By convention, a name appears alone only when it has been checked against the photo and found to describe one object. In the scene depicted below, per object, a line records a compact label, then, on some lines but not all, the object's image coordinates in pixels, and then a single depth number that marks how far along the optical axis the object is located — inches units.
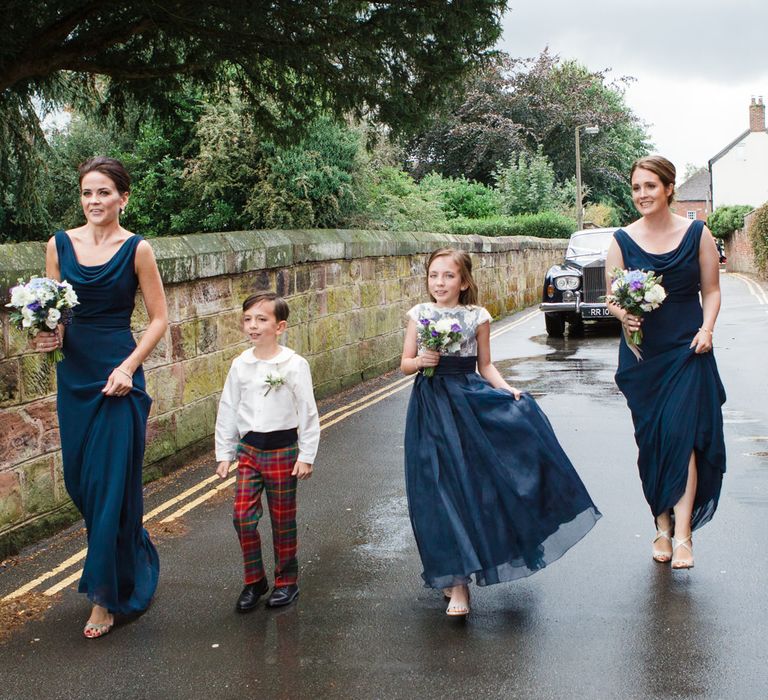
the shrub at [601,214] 1791.6
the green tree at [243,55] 379.2
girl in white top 172.1
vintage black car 658.8
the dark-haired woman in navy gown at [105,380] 175.6
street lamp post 1584.6
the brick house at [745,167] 2984.7
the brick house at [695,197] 3609.7
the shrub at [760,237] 1256.2
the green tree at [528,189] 1561.3
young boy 181.9
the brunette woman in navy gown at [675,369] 201.9
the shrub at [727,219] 2032.4
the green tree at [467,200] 1499.8
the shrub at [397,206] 743.1
